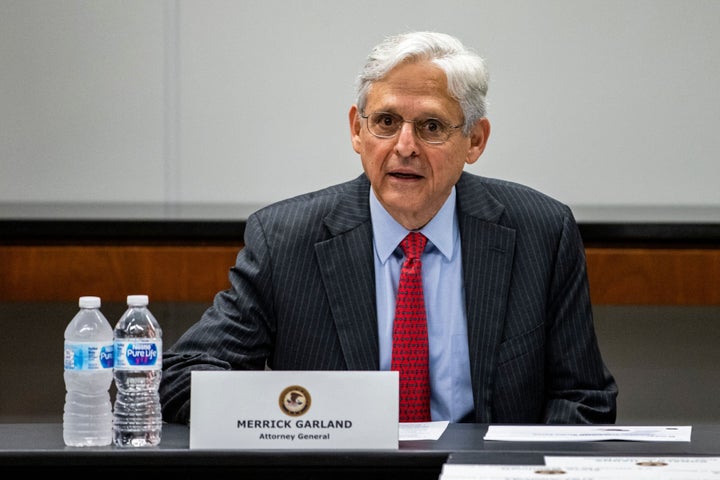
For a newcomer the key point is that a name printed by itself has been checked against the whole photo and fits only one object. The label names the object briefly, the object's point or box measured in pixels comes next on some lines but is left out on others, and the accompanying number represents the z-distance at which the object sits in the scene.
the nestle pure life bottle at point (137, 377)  5.39
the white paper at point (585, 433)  5.44
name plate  5.36
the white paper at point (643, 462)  5.26
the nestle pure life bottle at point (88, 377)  5.39
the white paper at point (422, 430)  5.47
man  5.82
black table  5.35
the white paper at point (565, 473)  5.20
